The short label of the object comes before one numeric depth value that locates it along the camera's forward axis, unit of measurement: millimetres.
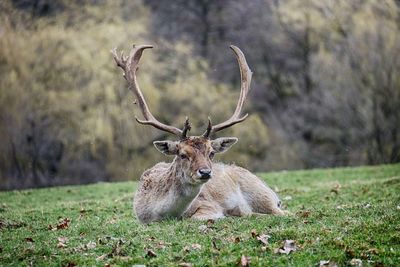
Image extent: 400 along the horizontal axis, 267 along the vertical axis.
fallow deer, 20094
